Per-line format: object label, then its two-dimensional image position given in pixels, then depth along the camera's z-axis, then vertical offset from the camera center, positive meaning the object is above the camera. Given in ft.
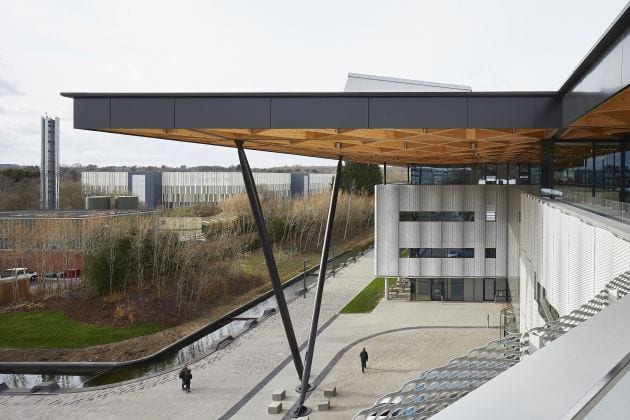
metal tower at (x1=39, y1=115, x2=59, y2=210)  230.89 +11.72
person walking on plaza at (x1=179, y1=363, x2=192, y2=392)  68.74 -20.85
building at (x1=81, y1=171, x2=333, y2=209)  287.48 +4.68
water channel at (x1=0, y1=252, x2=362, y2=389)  81.35 -24.77
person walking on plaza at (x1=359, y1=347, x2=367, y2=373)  73.92 -20.26
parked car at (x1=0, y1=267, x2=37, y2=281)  125.97 -17.17
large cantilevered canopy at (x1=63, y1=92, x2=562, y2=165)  45.98 +6.45
